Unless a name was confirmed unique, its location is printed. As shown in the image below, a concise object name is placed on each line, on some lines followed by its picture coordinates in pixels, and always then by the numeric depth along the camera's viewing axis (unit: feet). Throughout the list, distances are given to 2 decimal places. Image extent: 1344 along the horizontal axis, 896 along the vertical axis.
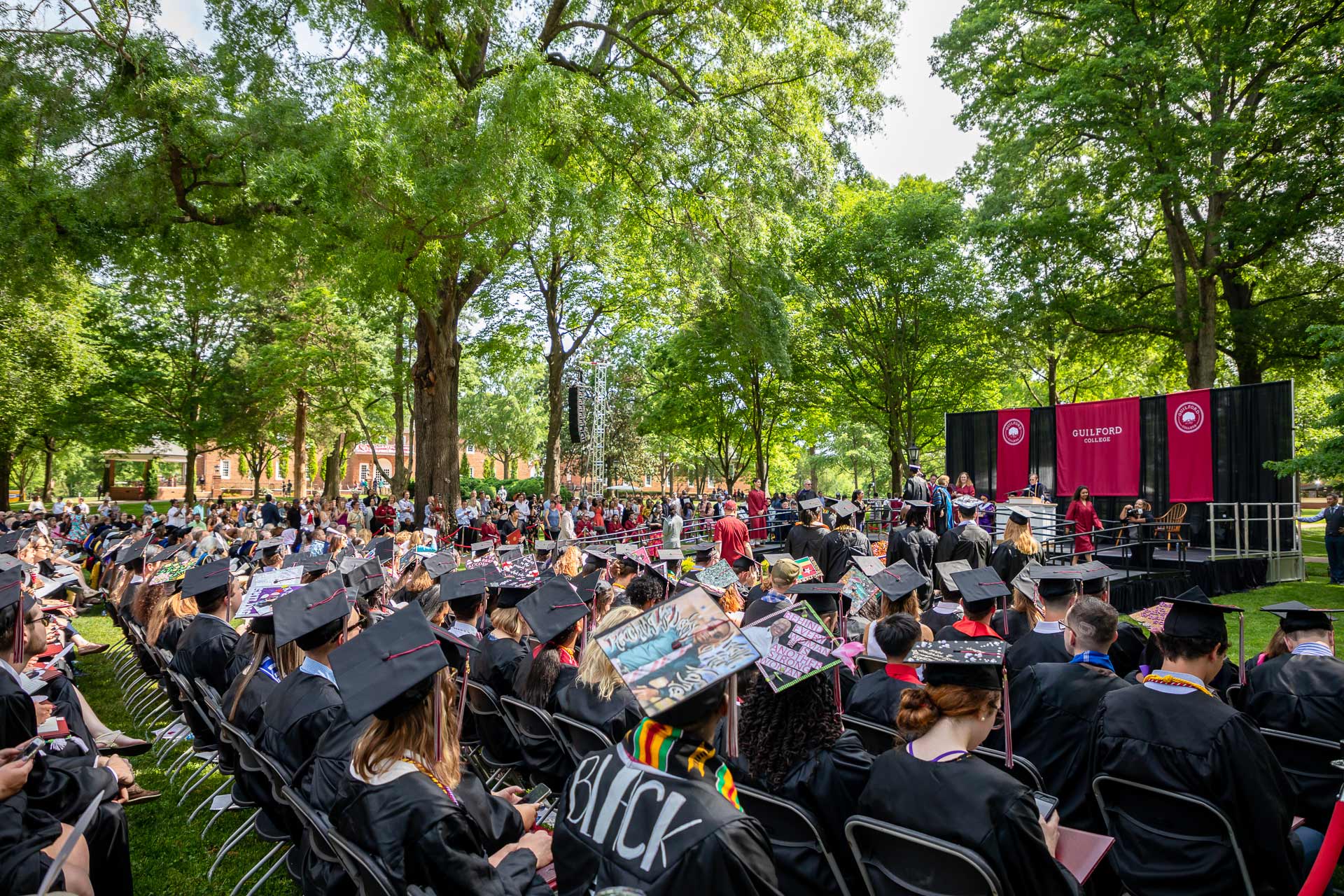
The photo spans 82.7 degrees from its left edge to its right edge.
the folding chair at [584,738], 11.49
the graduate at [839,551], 32.76
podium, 46.21
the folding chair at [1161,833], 8.87
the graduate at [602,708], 12.14
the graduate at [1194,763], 8.79
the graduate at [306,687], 10.68
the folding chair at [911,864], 6.73
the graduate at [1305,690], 11.43
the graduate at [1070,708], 11.39
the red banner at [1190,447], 51.75
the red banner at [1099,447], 57.26
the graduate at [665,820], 5.67
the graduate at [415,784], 7.33
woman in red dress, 42.34
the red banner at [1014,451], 65.82
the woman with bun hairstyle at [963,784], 6.84
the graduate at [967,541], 32.12
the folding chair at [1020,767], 10.21
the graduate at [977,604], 14.94
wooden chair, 49.16
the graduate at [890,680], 11.55
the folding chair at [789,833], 8.53
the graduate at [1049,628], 14.23
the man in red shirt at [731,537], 39.88
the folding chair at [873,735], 11.15
